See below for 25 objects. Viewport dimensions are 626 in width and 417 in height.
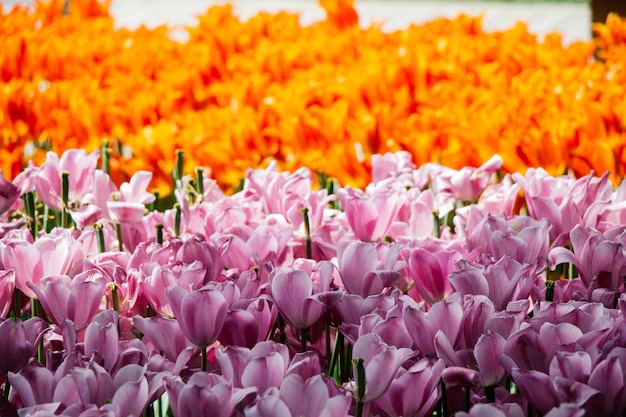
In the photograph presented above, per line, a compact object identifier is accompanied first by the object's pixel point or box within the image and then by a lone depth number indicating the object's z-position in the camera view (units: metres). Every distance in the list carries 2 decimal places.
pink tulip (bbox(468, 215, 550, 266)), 2.46
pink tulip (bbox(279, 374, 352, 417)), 2.13
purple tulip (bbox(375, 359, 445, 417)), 2.17
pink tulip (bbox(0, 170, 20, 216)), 2.68
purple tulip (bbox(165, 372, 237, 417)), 2.12
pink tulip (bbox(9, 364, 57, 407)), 2.17
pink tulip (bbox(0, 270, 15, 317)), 2.38
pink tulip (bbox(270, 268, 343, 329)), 2.31
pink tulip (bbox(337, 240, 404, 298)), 2.38
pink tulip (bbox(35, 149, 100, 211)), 2.77
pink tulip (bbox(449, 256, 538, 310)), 2.33
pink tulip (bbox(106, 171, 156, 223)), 2.67
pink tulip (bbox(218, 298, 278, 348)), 2.28
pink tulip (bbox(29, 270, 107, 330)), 2.34
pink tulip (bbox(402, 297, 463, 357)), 2.24
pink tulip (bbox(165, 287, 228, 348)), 2.25
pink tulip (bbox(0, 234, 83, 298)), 2.42
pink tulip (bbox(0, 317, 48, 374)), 2.24
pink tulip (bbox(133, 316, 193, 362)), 2.28
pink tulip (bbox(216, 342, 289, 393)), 2.17
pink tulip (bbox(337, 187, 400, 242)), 2.61
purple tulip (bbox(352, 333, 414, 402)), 2.17
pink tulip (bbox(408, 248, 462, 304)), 2.42
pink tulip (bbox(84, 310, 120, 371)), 2.24
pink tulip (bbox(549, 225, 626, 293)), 2.42
